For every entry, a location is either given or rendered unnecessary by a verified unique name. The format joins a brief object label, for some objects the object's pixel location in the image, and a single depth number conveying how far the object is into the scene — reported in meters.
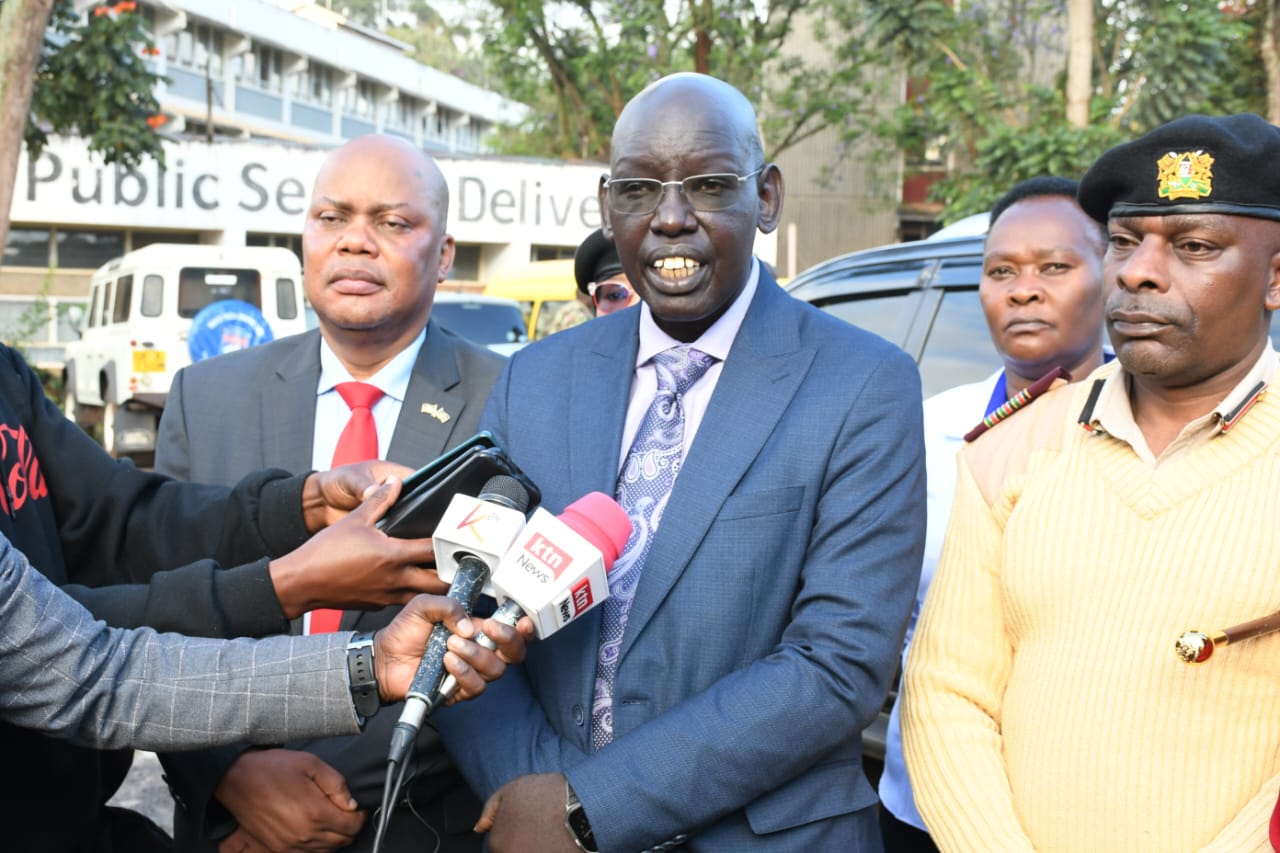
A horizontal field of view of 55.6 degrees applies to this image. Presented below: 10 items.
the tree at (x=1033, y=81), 13.27
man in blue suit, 1.93
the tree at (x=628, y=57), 22.44
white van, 12.68
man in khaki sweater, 1.79
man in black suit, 2.81
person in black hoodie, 2.04
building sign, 20.02
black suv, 3.88
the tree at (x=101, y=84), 11.05
